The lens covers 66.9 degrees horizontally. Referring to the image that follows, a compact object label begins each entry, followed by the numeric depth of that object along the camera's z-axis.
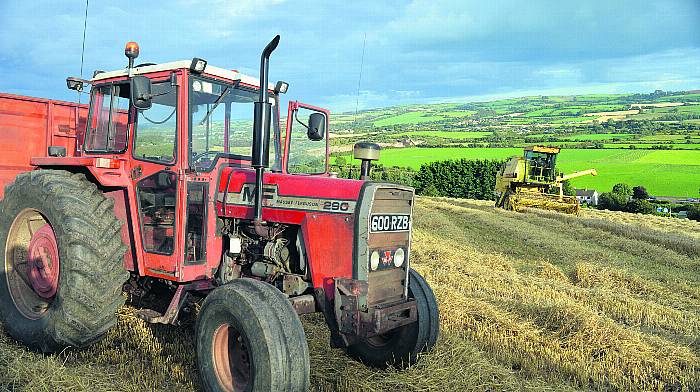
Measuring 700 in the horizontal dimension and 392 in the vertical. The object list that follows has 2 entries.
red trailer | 6.46
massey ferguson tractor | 3.75
